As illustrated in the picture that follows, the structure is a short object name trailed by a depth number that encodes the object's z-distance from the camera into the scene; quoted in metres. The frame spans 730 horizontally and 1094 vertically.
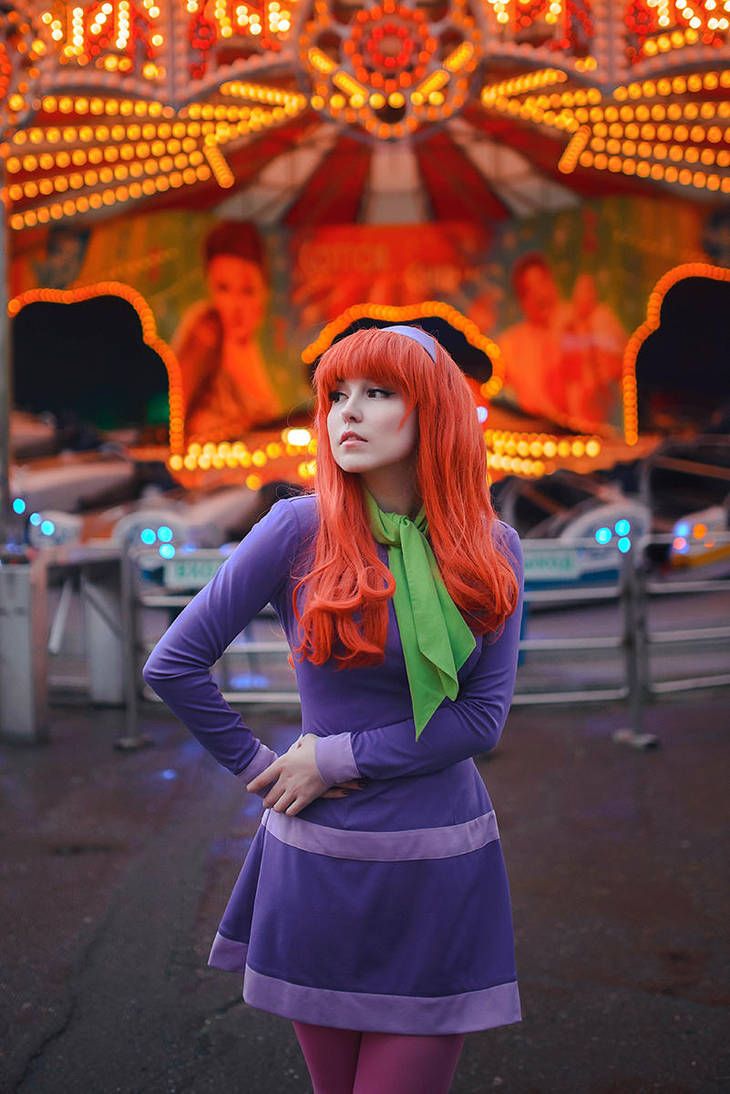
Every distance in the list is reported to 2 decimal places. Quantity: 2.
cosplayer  1.83
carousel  10.38
